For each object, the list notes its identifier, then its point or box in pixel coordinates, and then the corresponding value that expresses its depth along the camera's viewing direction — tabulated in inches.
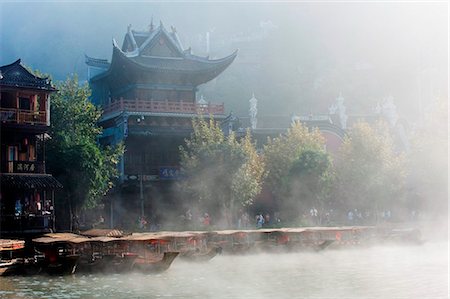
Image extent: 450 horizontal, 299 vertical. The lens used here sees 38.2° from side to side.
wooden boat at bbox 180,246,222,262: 1055.4
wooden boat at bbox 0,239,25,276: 815.1
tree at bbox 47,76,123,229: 1337.4
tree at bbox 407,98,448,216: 1690.5
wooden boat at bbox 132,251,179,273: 923.4
